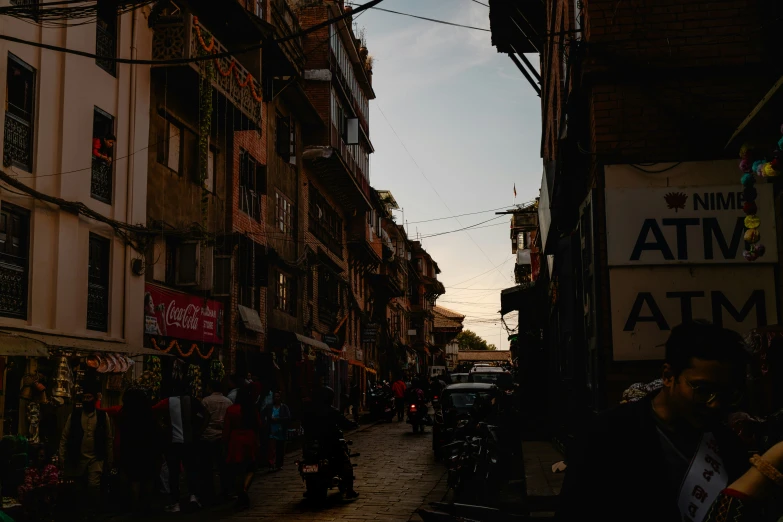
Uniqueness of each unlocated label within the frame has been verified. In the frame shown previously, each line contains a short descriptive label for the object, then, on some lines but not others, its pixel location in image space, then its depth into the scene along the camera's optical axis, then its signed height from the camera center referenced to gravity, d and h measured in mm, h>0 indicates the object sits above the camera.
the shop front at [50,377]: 13305 -142
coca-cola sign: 19734 +1232
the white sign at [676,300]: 10648 +721
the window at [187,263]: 21062 +2475
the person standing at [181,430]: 12477 -907
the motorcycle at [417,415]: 27469 -1616
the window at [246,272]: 26203 +2838
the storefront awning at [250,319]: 25422 +1388
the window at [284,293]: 30953 +2607
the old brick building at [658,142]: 10789 +2724
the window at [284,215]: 30781 +5391
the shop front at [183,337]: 19578 +722
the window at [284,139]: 31047 +8046
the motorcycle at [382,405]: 34531 -1621
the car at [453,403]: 18234 -854
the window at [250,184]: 26430 +5628
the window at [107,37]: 17859 +6812
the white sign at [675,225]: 10789 +1659
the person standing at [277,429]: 17219 -1283
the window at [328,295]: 38844 +3205
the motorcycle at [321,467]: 12055 -1407
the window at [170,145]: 20828 +5361
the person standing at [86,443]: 11867 -1014
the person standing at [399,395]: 33906 -1228
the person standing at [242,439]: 11938 -1001
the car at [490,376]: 27516 -435
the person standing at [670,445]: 2766 -276
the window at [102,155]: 17577 +4301
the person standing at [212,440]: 12492 -1070
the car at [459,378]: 29688 -519
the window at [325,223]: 37375 +6427
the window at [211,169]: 24000 +5387
